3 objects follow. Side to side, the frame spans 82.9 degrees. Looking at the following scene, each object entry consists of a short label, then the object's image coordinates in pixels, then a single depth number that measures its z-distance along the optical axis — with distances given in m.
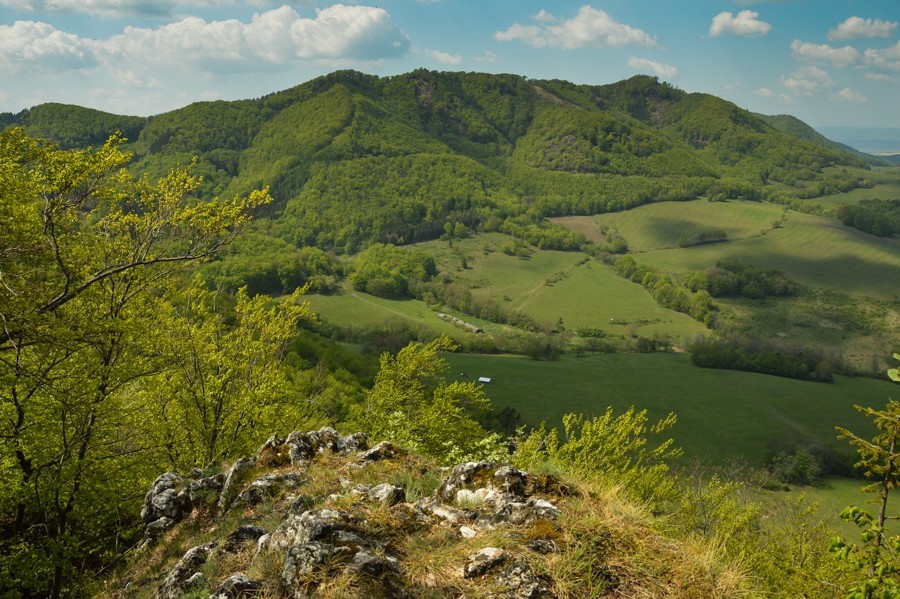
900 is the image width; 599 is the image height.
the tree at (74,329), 12.80
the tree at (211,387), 21.03
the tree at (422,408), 22.65
